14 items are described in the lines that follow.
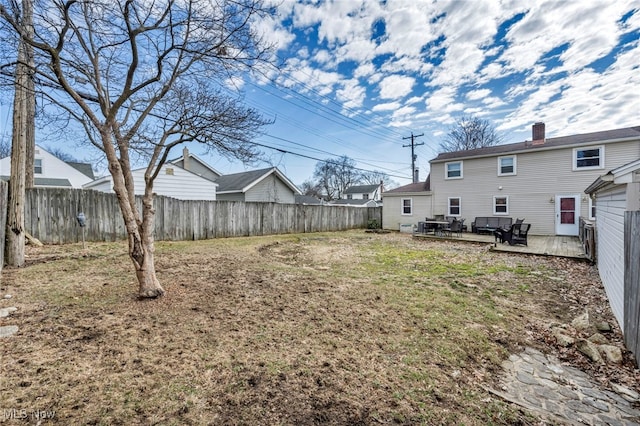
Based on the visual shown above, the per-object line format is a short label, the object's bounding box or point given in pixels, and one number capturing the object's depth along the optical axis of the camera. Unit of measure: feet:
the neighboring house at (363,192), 143.33
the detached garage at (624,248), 9.66
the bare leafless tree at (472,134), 88.12
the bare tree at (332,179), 156.15
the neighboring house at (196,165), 66.39
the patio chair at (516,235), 34.85
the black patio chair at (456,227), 47.24
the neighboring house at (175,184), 45.88
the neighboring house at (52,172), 68.94
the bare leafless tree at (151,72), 11.57
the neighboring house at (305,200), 89.10
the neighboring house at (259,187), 61.30
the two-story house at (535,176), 41.45
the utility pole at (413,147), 82.24
